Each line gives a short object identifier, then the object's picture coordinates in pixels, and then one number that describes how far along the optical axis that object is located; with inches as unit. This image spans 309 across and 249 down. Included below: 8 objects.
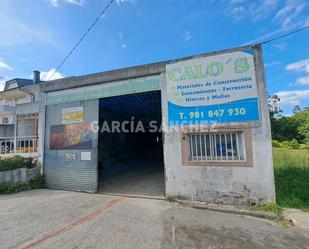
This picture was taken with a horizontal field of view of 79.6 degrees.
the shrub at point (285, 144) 861.7
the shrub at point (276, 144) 854.8
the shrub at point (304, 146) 800.9
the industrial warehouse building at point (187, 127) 200.8
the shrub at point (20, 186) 270.2
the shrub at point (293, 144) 859.8
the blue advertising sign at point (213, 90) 205.2
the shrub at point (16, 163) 286.5
